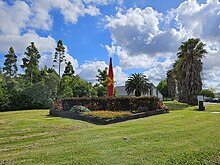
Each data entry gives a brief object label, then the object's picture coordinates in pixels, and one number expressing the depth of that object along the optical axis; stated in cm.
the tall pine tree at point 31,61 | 3045
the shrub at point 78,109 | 1080
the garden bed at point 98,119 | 863
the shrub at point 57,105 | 1347
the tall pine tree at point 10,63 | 3459
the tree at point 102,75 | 3266
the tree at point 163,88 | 5216
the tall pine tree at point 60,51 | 3091
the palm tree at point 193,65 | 2265
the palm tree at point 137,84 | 2848
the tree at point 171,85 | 4339
